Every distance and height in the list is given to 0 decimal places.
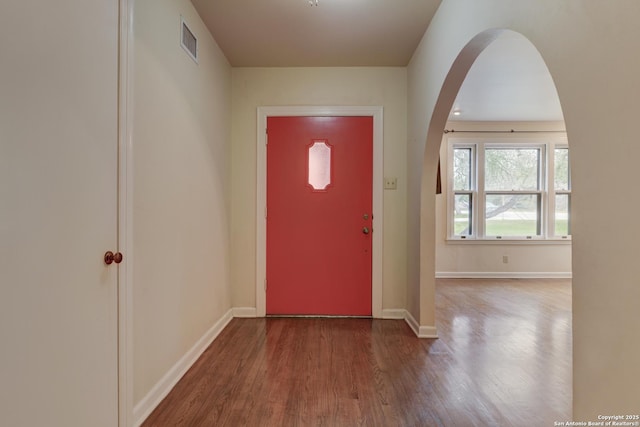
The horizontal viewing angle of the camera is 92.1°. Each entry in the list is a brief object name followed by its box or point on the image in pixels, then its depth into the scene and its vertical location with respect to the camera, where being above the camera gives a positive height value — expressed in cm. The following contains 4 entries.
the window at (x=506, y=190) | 500 +40
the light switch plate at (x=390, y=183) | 308 +31
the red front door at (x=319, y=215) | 308 -1
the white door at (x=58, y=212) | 93 +0
